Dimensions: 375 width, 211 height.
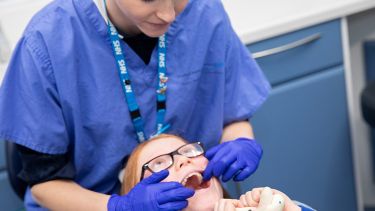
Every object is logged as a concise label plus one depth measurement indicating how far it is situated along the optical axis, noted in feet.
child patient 3.31
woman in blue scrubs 3.38
